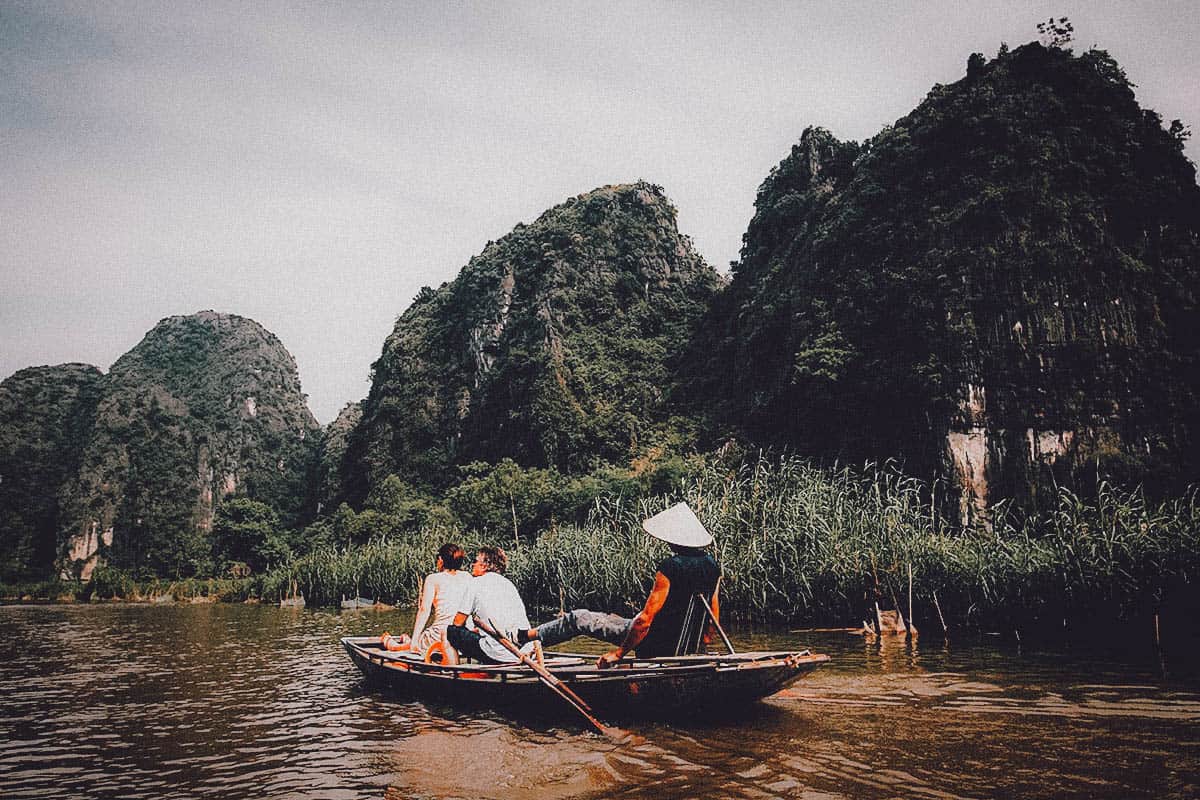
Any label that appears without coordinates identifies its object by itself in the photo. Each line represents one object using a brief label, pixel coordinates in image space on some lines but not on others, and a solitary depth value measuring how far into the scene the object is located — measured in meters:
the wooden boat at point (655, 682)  5.68
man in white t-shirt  7.36
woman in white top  7.61
